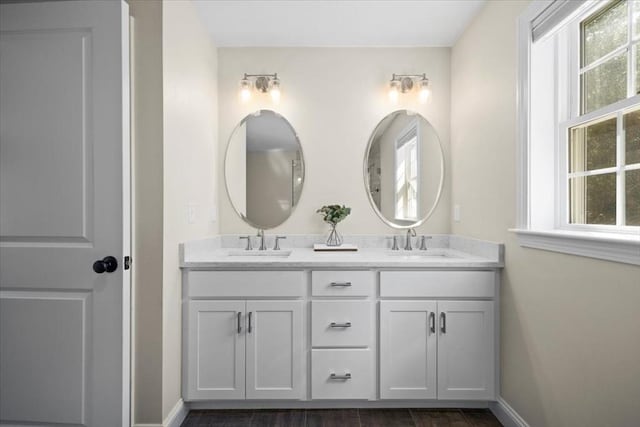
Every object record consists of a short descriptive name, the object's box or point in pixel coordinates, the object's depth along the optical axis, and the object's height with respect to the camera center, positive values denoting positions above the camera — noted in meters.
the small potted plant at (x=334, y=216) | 2.71 -0.03
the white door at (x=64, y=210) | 1.60 +0.00
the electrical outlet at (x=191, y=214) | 2.18 -0.01
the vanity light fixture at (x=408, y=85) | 2.74 +0.95
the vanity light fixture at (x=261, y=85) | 2.75 +0.95
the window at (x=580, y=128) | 1.38 +0.37
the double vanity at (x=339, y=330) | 2.11 -0.68
